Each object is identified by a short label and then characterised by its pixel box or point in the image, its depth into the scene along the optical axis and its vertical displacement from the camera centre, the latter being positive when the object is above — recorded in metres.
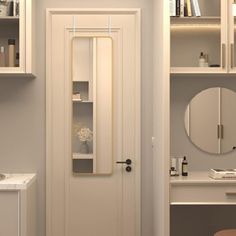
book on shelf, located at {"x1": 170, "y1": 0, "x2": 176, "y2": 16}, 3.09 +0.78
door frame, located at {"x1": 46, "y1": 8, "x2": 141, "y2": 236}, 3.51 +0.19
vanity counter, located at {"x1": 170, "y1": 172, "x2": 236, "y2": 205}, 3.02 -0.56
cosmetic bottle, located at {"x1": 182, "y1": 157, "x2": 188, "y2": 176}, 3.28 -0.43
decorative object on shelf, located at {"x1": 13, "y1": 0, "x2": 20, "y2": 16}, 3.18 +0.79
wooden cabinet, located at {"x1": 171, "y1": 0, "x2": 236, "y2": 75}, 3.10 +0.55
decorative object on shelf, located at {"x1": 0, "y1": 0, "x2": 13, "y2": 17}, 3.20 +0.80
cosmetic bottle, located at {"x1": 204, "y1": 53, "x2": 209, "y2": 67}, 3.18 +0.41
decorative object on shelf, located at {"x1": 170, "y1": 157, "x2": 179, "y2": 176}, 3.27 -0.43
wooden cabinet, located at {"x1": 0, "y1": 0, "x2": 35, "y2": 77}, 3.17 +0.57
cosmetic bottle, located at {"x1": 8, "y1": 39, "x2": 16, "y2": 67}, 3.20 +0.46
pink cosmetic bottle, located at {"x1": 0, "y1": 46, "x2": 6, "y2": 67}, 3.20 +0.43
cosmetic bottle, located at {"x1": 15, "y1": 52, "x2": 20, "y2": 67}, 3.18 +0.40
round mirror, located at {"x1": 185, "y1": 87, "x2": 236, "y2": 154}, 3.46 -0.05
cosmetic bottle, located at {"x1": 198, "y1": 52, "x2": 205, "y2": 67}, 3.19 +0.40
